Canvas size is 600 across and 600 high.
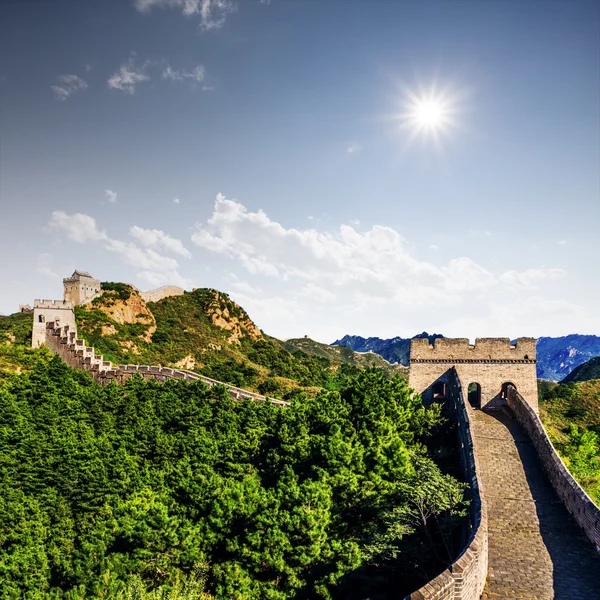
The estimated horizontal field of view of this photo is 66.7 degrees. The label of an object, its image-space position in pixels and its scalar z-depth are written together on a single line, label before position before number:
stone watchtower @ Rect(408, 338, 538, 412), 28.98
